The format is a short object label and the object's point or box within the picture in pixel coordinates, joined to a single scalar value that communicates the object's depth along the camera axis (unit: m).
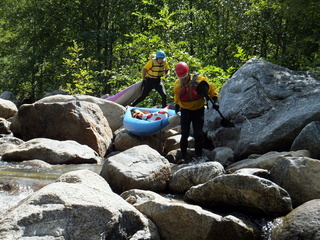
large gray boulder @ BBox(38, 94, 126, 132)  12.23
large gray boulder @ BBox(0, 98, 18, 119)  14.17
